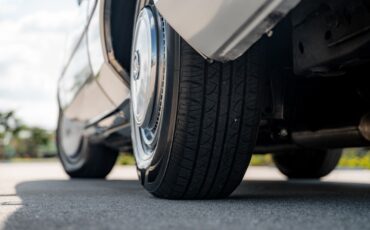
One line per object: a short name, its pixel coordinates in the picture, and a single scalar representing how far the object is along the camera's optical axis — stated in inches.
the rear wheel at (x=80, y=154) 174.6
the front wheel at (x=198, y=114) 74.5
